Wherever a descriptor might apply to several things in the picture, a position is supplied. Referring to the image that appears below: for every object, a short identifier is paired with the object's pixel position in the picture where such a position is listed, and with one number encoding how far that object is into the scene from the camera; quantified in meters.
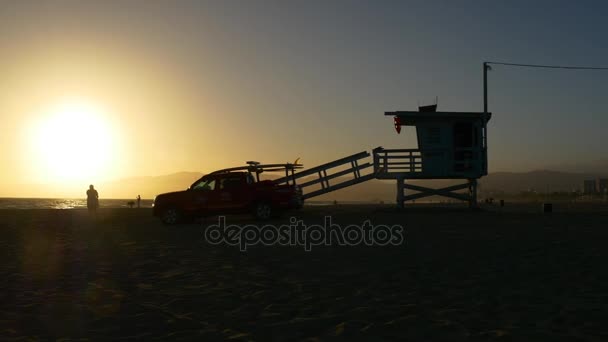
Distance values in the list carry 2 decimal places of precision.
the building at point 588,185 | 196.66
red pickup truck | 22.22
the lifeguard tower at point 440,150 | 27.42
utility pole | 28.80
